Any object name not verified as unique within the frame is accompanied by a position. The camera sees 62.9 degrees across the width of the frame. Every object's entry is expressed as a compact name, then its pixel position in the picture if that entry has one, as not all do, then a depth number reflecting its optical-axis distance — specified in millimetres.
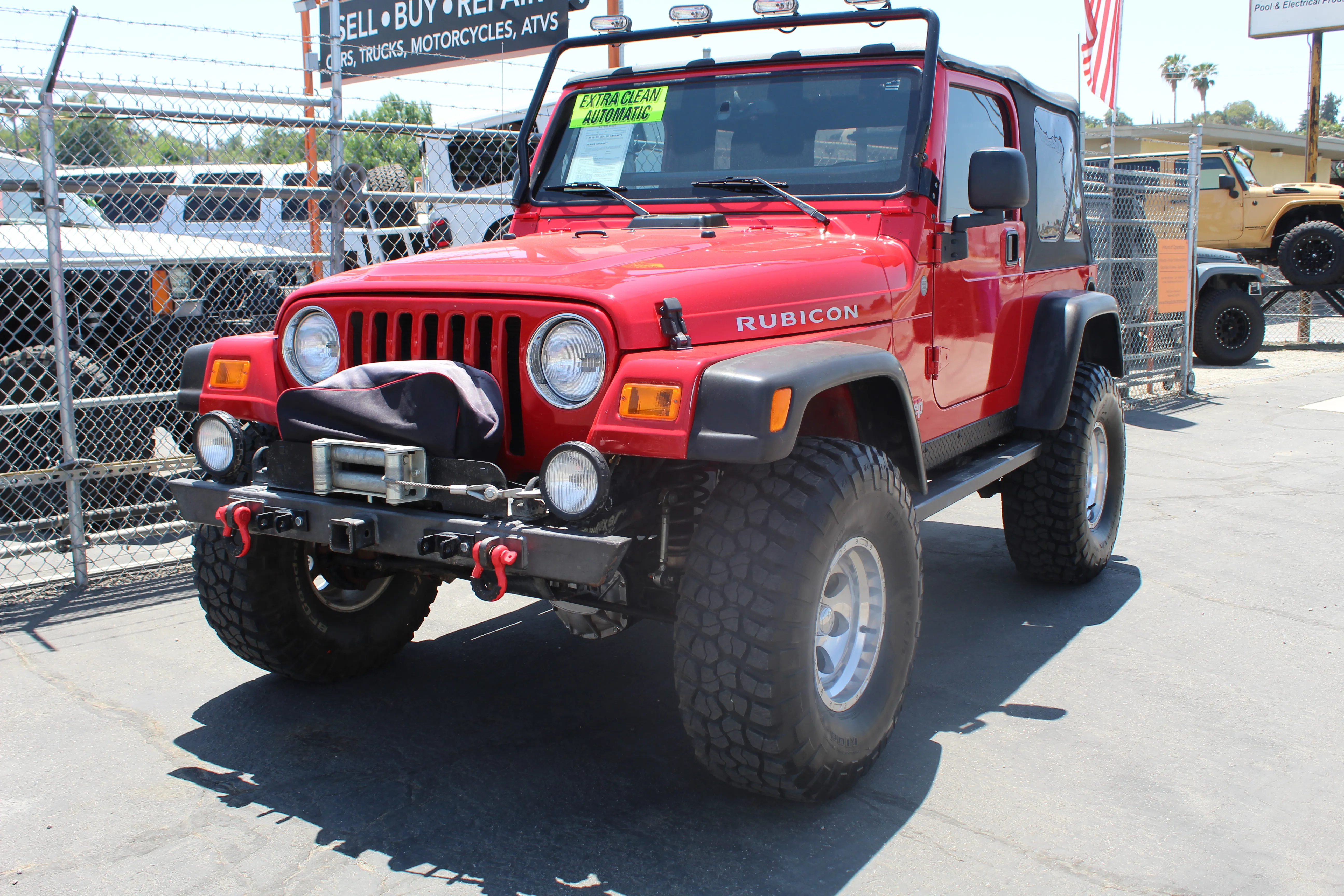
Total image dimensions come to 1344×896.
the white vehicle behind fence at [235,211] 5695
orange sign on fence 10953
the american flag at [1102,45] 11234
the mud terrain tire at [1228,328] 13625
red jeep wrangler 2742
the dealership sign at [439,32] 9672
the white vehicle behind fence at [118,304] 5727
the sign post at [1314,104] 18438
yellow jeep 15547
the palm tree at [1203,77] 96875
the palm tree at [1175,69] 102625
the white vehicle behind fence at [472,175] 6395
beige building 25766
